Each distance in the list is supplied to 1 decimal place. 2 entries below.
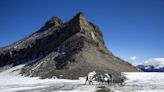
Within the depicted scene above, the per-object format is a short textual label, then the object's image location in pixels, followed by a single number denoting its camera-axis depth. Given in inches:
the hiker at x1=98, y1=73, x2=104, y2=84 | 1542.8
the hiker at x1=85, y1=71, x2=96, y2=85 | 1548.6
